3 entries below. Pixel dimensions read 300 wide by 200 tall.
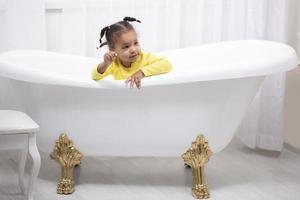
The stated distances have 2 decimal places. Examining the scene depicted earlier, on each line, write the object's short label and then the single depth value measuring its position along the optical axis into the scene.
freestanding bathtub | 2.12
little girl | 2.27
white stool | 2.02
